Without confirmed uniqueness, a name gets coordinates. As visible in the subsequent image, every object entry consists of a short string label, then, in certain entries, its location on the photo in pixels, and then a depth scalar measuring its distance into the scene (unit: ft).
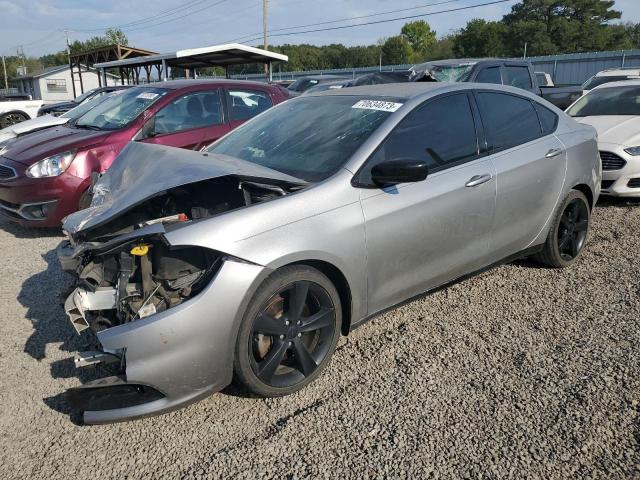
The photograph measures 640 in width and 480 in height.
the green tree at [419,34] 301.43
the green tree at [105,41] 292.20
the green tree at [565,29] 175.83
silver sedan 8.25
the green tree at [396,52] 225.58
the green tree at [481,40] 181.37
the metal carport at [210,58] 46.78
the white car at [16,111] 48.19
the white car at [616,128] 21.49
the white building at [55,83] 161.48
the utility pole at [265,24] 121.41
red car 18.38
